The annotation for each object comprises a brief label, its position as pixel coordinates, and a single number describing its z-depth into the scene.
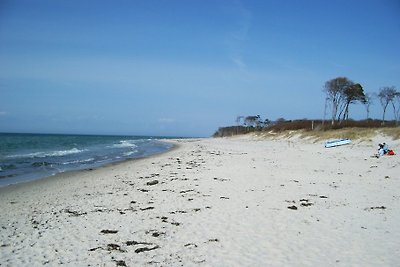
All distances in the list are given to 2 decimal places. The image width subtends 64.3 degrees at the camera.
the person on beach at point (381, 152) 21.78
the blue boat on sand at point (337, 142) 31.46
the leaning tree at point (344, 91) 59.03
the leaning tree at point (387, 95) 59.06
